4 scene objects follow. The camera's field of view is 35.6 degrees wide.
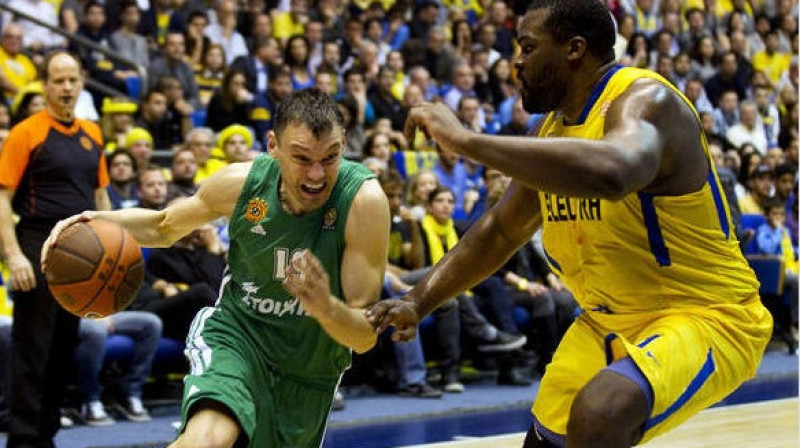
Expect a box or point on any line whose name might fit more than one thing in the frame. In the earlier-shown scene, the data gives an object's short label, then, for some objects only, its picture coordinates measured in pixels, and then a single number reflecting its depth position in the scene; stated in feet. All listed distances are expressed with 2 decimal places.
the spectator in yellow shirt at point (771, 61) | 55.83
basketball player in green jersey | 12.94
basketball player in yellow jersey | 10.75
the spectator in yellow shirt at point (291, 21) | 41.27
